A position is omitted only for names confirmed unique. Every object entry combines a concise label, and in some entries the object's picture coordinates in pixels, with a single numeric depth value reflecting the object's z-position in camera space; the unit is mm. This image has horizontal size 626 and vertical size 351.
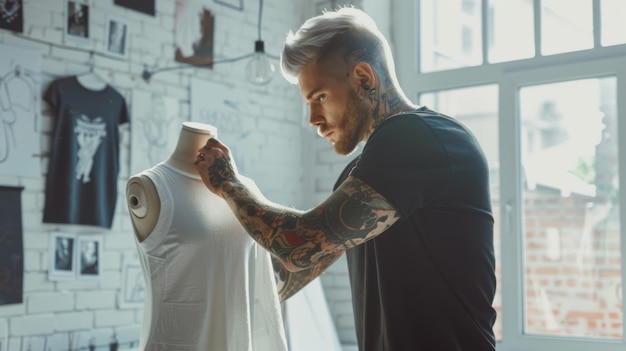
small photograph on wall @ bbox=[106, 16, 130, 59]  3637
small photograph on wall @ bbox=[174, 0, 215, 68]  4047
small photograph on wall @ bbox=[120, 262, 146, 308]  3652
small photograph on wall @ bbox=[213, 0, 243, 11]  4336
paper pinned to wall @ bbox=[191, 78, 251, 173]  4113
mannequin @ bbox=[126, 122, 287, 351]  2072
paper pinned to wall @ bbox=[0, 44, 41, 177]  3188
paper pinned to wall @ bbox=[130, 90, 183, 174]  3728
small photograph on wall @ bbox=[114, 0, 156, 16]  3721
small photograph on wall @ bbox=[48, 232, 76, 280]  3336
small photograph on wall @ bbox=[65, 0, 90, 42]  3459
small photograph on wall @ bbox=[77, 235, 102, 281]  3447
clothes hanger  3484
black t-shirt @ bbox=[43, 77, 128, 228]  3350
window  3912
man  1746
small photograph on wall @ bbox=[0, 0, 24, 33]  3193
